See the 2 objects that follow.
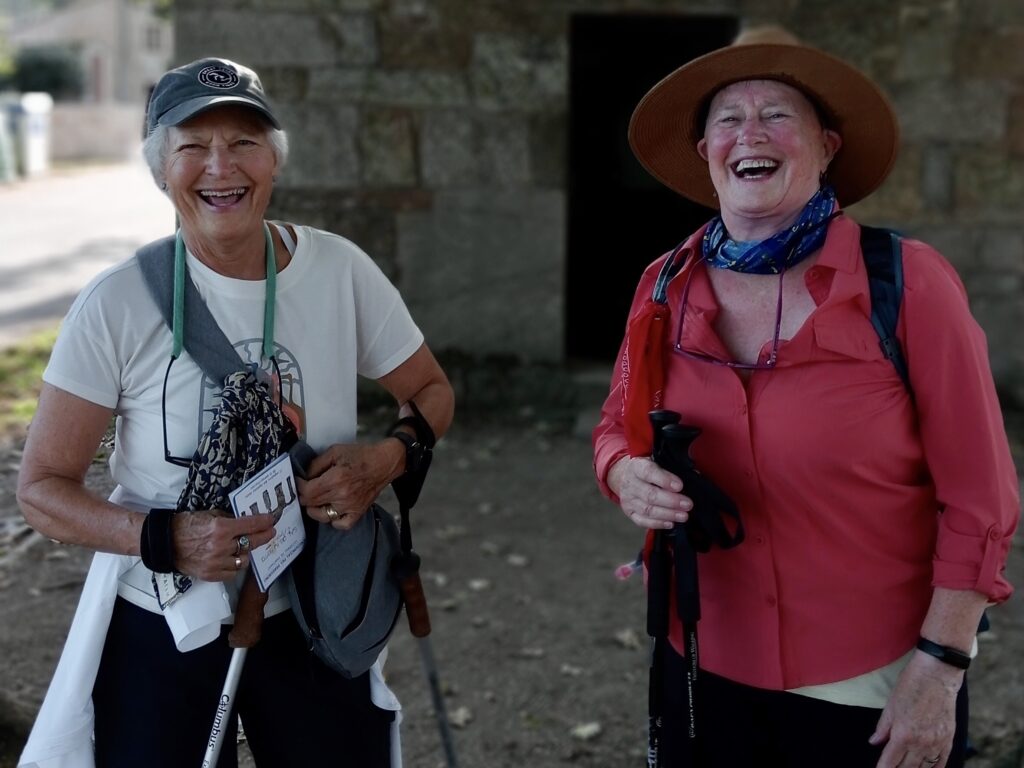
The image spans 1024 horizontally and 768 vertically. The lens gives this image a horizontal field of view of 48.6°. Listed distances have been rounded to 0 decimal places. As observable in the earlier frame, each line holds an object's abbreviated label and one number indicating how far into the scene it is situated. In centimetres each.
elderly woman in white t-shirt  181
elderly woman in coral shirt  174
